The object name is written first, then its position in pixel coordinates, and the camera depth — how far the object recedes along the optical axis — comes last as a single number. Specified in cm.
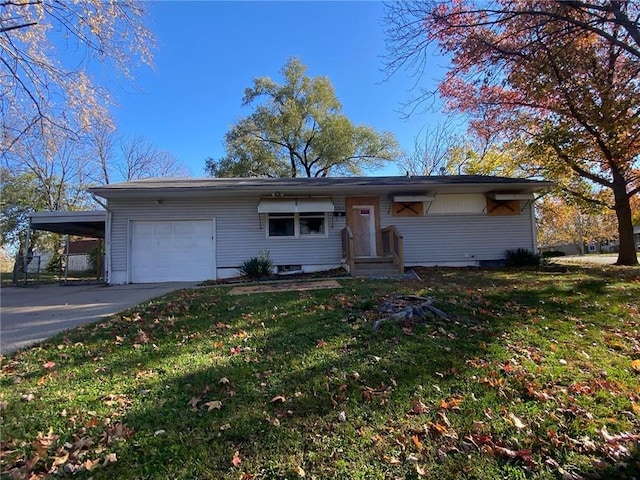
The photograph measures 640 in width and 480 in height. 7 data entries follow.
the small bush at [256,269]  1056
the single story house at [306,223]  1140
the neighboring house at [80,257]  2377
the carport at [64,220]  1194
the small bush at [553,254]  2238
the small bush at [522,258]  1176
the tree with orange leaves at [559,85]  713
